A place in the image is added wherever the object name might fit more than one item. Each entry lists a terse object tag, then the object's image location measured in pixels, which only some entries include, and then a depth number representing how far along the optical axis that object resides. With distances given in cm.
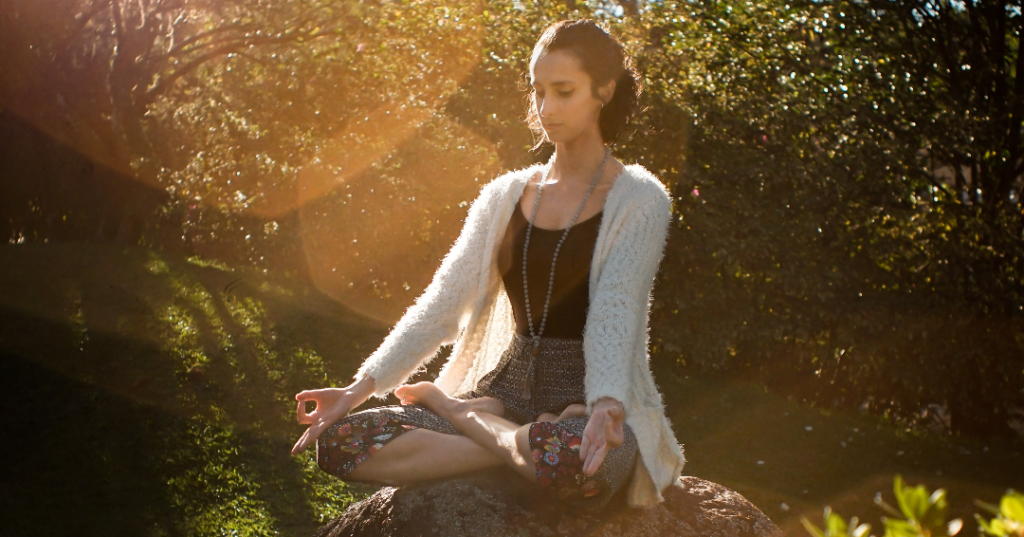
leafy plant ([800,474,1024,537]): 108
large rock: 315
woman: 307
